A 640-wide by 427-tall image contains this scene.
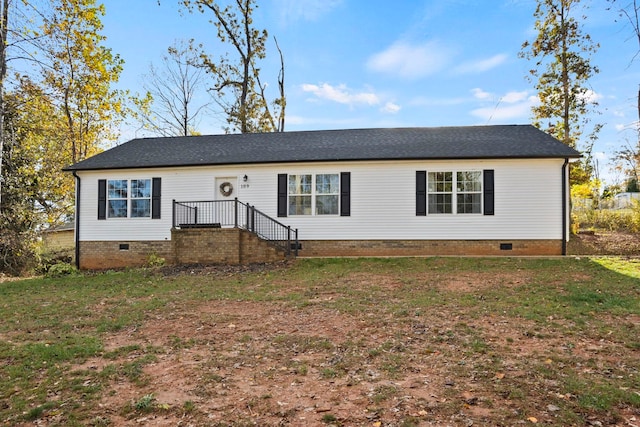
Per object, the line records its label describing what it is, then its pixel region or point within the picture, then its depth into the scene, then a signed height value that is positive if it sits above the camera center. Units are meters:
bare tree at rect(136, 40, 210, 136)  24.64 +8.53
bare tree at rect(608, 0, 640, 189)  11.37 +3.57
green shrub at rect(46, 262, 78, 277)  12.34 -1.77
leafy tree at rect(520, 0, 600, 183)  15.98 +6.35
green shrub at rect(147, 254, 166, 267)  12.95 -1.53
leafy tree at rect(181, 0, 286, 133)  23.48 +9.76
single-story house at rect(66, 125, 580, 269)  12.11 +0.54
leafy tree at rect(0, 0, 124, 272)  14.05 +3.92
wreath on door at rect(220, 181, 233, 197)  13.46 +0.98
